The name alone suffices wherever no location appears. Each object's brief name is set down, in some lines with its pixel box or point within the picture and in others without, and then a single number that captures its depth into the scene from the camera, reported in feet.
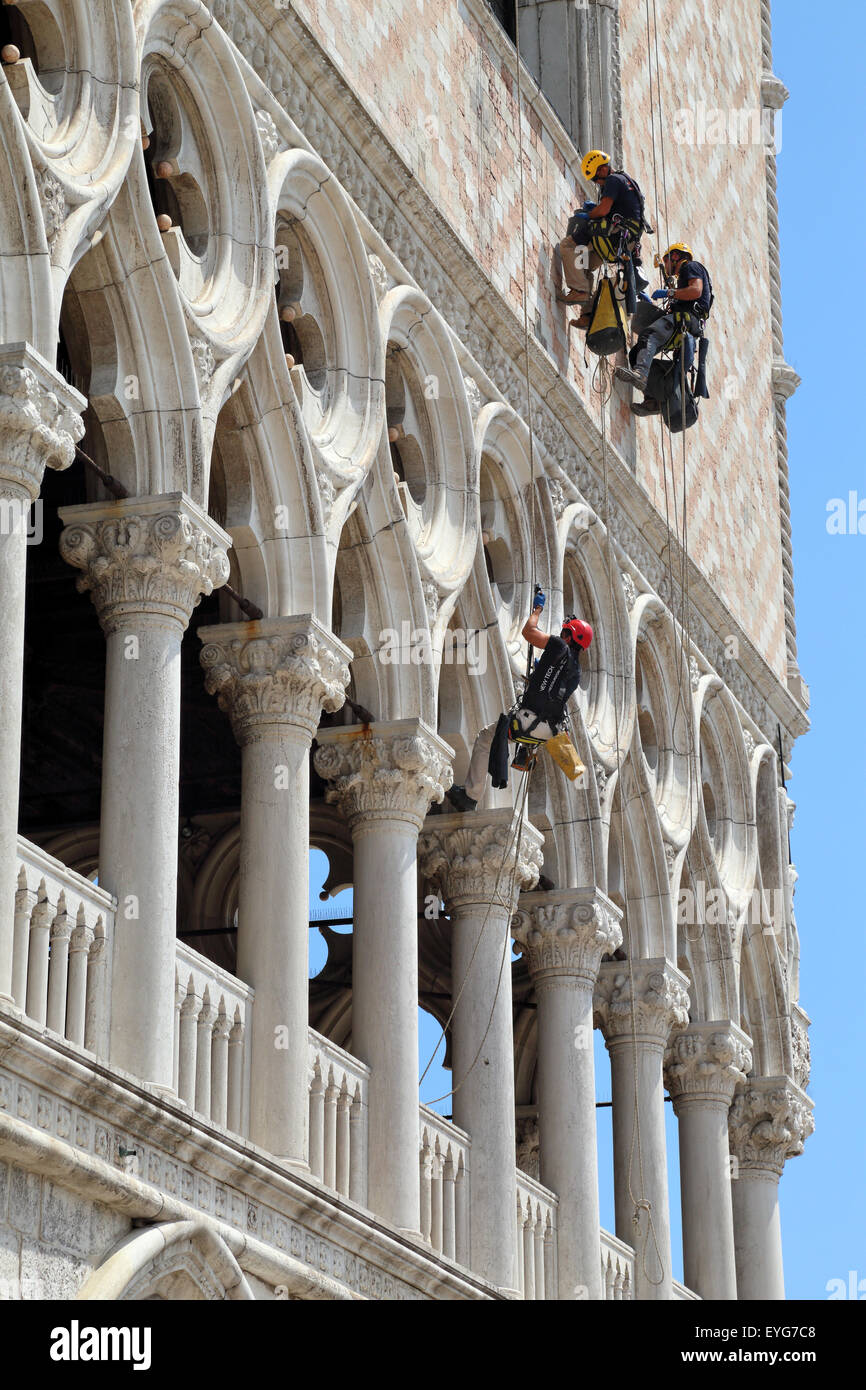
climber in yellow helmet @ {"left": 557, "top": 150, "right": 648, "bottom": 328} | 62.44
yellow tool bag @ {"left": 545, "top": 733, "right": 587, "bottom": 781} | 54.03
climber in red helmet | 51.78
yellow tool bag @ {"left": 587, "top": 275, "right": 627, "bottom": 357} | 62.85
